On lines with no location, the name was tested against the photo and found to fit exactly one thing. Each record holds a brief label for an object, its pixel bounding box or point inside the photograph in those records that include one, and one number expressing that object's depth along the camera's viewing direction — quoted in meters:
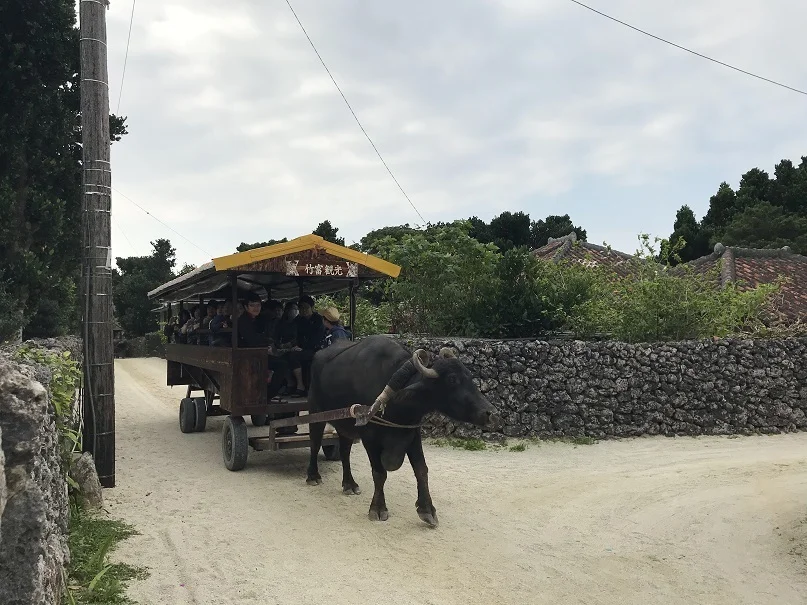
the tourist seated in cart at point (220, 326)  8.45
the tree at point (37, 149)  11.62
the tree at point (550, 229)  31.67
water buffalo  5.36
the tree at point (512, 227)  30.81
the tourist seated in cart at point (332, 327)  8.23
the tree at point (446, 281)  11.10
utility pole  6.67
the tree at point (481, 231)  29.03
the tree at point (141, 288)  33.84
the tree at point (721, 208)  31.94
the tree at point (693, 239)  30.41
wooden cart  7.20
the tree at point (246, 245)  33.46
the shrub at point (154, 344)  30.61
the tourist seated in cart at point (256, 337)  7.93
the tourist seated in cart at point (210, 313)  10.18
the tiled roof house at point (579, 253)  17.88
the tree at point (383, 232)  30.41
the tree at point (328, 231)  33.59
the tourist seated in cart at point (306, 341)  8.12
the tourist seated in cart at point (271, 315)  8.54
